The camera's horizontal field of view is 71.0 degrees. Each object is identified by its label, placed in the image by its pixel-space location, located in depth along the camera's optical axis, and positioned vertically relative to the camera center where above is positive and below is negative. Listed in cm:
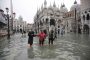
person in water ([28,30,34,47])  543 -58
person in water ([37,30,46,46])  564 -56
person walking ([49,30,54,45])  584 -50
